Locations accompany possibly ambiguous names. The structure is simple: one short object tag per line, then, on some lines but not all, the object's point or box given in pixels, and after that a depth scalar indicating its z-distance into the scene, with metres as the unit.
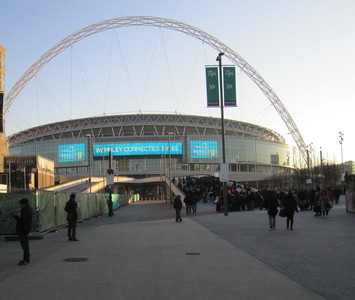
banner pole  29.02
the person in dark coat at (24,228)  10.79
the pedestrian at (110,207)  34.97
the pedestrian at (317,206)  25.43
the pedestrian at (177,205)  25.31
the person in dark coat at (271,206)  18.36
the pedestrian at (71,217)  16.01
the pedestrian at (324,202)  24.69
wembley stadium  135.50
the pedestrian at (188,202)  31.88
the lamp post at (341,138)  80.12
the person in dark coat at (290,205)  18.09
